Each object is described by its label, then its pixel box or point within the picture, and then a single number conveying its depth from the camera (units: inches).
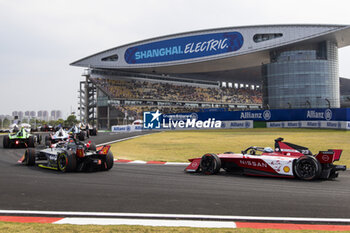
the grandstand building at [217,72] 2144.4
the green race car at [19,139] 774.5
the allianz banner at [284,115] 1272.1
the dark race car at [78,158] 410.0
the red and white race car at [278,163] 325.1
